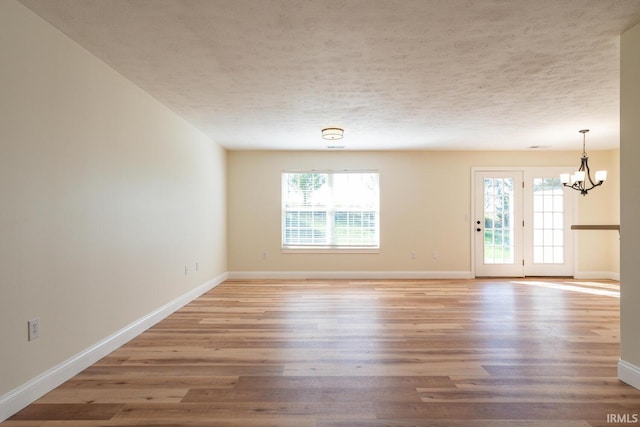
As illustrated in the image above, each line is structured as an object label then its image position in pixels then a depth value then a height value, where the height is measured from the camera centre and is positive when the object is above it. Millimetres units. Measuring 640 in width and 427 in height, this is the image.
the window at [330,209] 6672 +104
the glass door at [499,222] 6582 -147
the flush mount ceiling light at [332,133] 4664 +1087
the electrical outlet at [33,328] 2107 -679
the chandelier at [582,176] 4789 +515
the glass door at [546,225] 6566 -207
